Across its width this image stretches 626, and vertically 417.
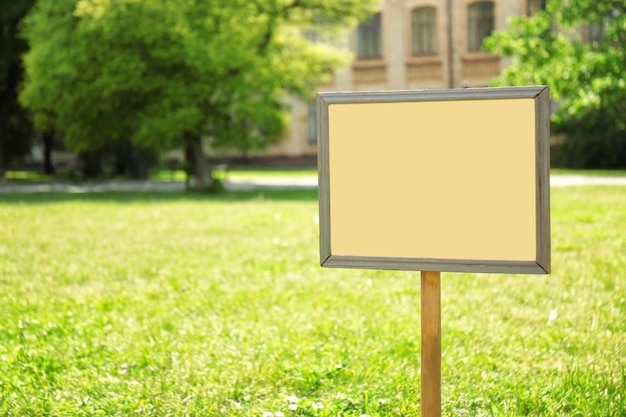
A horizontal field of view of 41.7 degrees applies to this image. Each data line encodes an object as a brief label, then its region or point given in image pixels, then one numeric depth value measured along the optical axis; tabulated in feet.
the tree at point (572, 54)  40.73
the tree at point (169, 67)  70.38
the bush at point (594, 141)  100.29
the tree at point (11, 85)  89.10
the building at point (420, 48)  126.11
